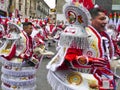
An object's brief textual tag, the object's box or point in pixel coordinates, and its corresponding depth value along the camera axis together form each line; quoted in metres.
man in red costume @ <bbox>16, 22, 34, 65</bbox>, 2.90
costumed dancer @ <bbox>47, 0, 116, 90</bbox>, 1.75
